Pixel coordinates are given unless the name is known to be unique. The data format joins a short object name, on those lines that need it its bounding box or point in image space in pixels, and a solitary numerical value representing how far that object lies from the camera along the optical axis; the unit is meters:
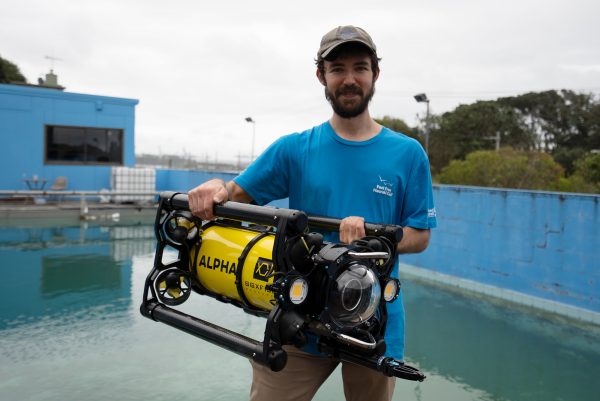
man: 1.63
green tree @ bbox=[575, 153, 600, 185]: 10.41
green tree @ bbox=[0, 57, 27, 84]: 30.59
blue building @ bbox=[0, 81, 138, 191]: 12.99
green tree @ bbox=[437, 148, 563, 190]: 9.77
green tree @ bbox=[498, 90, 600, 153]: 24.92
